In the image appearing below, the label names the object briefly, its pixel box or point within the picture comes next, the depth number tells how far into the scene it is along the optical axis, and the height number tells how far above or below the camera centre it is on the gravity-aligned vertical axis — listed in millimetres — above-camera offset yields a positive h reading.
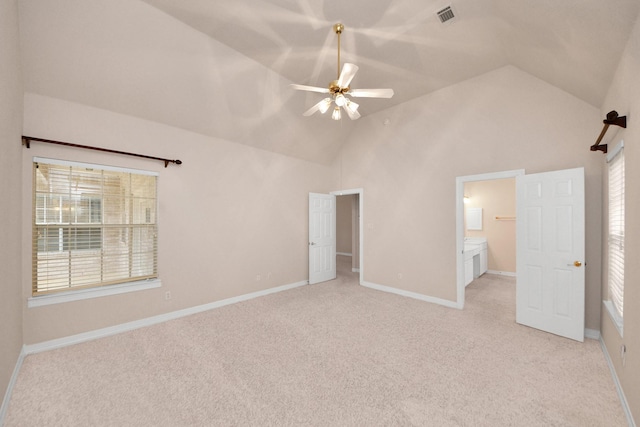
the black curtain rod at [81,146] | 2648 +791
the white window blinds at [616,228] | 2277 -117
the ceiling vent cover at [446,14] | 2572 +2075
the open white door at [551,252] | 2975 -445
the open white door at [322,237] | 5586 -492
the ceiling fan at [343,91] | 2427 +1255
